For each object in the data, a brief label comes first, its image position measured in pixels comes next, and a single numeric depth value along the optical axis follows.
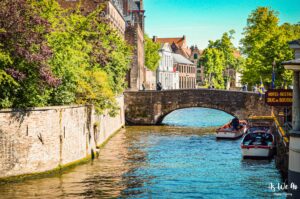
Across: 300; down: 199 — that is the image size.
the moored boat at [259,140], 36.44
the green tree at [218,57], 121.56
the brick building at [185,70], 137.04
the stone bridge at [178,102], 58.94
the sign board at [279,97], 22.83
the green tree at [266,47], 63.41
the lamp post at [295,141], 18.92
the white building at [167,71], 121.61
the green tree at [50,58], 26.89
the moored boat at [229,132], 48.75
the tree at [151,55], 113.25
